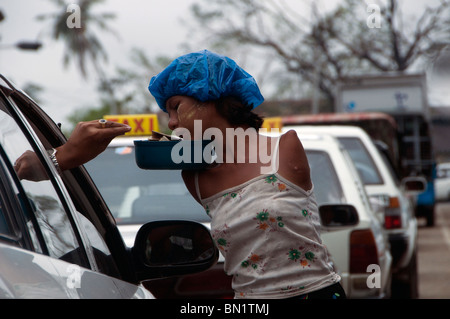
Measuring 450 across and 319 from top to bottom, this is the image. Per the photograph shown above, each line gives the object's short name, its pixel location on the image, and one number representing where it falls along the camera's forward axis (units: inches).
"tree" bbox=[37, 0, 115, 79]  1953.7
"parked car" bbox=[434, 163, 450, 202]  1492.4
